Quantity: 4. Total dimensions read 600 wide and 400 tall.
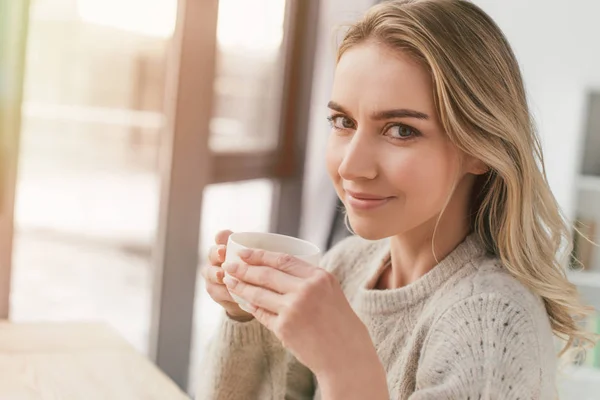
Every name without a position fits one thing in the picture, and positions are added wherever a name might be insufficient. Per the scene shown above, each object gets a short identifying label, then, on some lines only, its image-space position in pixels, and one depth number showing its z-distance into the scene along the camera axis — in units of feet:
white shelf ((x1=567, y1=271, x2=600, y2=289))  8.45
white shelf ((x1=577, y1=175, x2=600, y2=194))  8.65
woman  2.66
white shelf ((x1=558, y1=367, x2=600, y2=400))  8.13
